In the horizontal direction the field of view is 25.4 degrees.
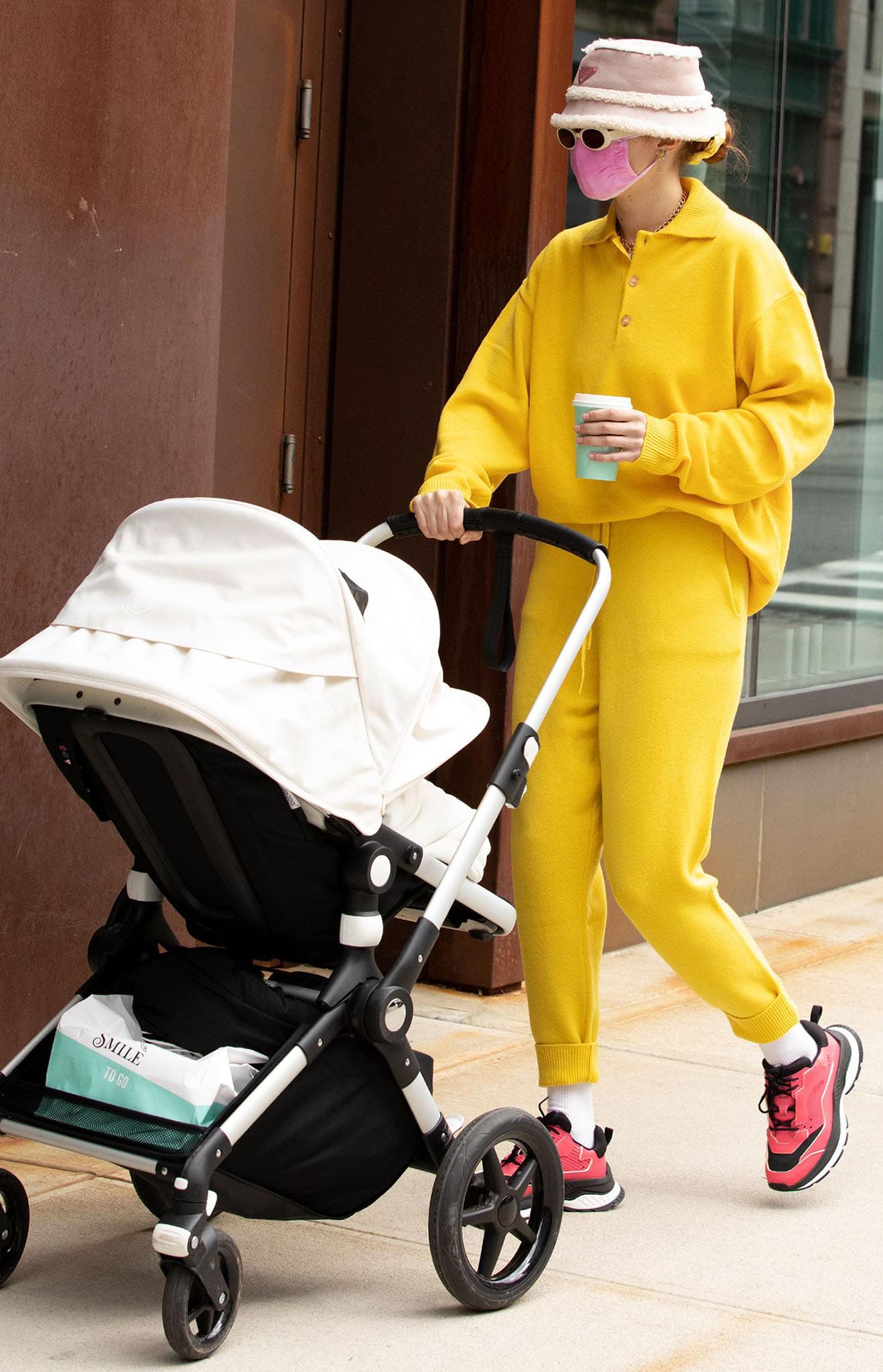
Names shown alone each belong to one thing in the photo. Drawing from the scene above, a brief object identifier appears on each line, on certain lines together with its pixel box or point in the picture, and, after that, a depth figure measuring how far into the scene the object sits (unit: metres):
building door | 5.21
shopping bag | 3.06
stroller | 3.03
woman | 3.69
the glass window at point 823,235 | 6.72
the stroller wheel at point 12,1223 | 3.27
